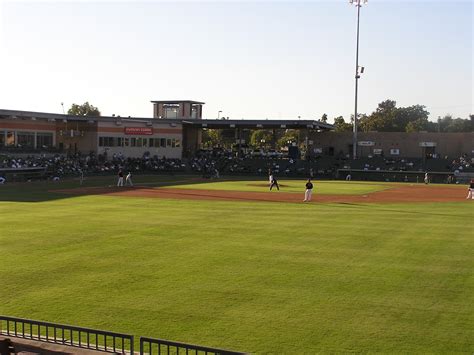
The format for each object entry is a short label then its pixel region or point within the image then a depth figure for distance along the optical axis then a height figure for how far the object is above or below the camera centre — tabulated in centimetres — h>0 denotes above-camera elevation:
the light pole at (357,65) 7019 +1182
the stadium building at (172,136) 7250 +274
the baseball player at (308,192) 3744 -236
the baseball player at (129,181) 5065 -275
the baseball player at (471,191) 4125 -223
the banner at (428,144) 8312 +234
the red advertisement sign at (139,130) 8044 +327
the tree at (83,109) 13688 +1043
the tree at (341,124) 13724 +837
